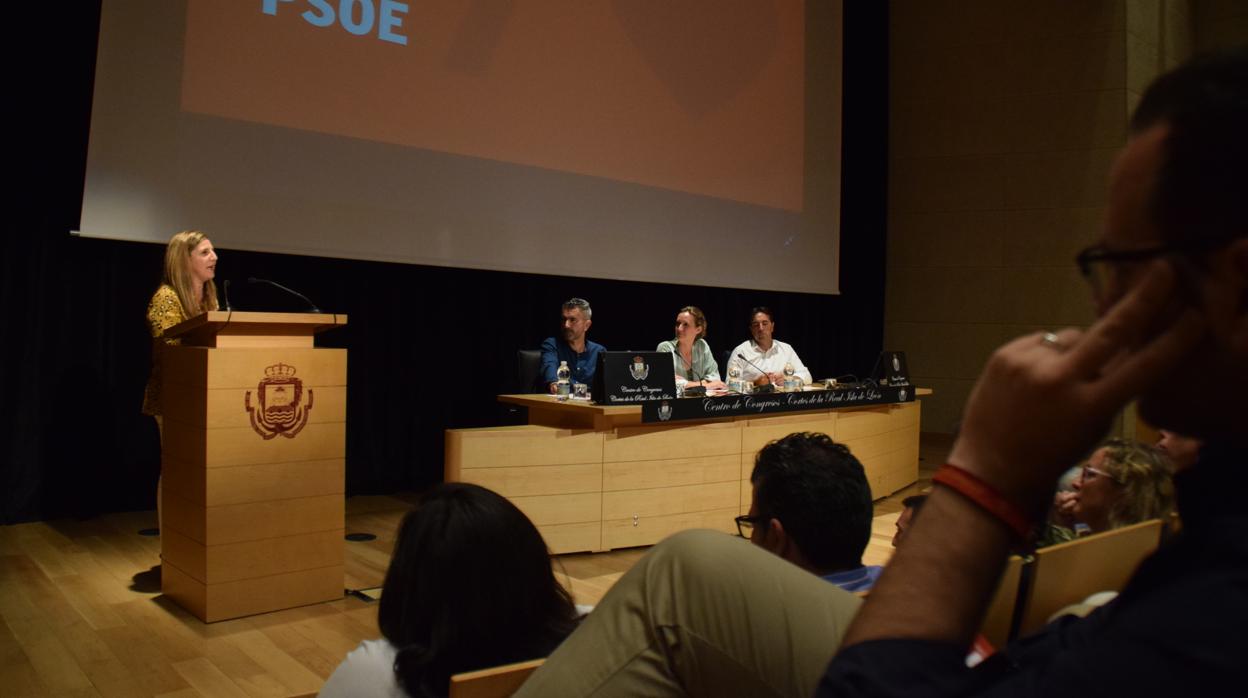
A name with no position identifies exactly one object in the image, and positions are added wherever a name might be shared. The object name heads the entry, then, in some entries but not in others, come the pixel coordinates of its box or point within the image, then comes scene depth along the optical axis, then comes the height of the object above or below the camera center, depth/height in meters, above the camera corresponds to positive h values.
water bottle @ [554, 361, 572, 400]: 4.52 -0.01
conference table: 3.97 -0.40
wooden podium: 3.15 -0.35
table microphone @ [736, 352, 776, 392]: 5.27 -0.01
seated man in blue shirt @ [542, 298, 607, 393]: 5.16 +0.18
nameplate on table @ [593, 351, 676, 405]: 4.18 +0.02
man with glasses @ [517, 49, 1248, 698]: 0.45 -0.03
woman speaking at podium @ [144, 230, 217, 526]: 3.62 +0.34
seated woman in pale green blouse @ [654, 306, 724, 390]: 5.48 +0.21
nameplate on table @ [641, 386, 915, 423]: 4.32 -0.09
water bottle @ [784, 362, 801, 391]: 5.34 +0.03
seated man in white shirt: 5.73 +0.21
